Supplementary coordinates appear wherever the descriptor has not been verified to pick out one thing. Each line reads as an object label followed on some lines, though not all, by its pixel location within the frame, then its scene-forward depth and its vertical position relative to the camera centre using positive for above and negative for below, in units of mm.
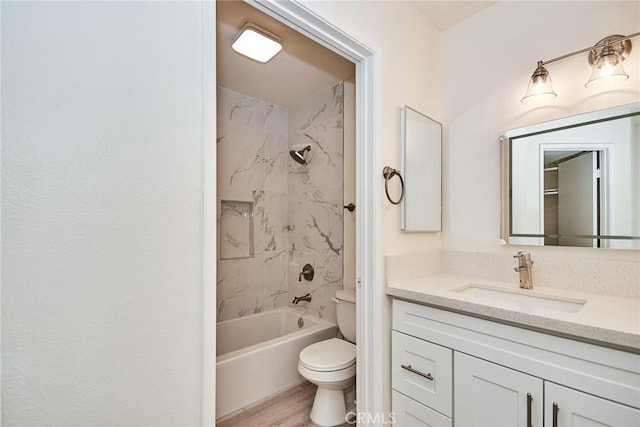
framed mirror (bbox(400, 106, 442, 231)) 1639 +273
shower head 2709 +576
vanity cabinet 947 -611
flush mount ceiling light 1692 +1050
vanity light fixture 1292 +713
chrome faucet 1520 -278
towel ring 1535 +221
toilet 1717 -934
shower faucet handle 2729 -519
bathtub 1854 -1036
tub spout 2718 -763
